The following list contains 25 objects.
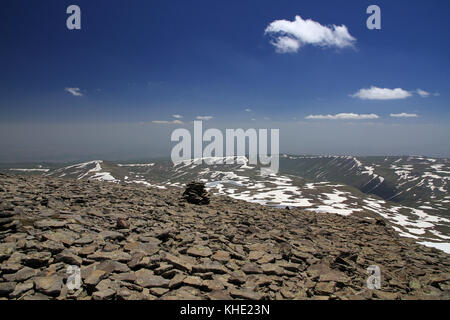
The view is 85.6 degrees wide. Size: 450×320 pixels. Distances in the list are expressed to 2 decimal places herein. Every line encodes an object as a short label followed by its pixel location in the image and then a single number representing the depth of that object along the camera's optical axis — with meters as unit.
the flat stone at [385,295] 10.30
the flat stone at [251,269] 11.24
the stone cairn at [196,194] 26.30
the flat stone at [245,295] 9.27
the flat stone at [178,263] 10.59
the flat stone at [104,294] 8.07
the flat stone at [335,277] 11.36
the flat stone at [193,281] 9.56
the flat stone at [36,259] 9.45
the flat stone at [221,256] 12.02
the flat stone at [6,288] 7.68
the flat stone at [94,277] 8.62
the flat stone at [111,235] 12.92
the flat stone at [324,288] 10.25
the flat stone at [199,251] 12.21
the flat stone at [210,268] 10.70
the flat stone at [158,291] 8.72
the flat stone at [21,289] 7.72
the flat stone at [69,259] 9.90
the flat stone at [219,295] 9.08
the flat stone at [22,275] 8.38
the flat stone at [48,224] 12.79
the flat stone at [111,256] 10.46
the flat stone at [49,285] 8.02
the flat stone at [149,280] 9.13
